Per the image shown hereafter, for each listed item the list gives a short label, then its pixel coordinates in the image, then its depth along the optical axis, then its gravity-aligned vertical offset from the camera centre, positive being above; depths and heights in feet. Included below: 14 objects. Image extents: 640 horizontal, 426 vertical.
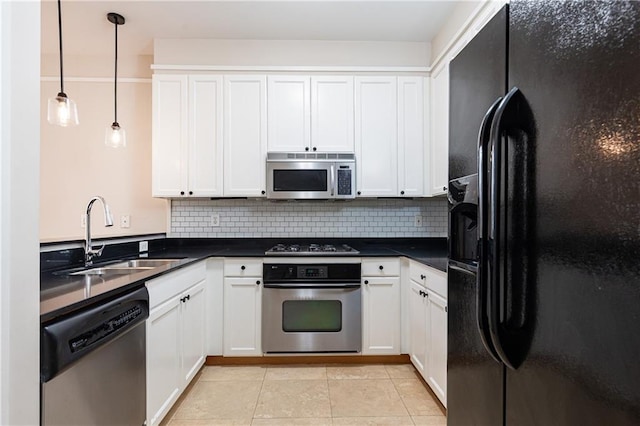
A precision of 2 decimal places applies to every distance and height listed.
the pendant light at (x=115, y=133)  8.04 +2.04
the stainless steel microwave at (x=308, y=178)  8.96 +1.01
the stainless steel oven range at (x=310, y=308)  8.18 -2.43
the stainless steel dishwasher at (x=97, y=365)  3.06 -1.77
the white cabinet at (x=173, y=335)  5.30 -2.38
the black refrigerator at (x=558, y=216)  1.56 -0.01
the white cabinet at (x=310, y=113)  9.19 +2.90
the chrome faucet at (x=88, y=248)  5.72 -0.63
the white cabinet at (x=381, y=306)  8.31 -2.40
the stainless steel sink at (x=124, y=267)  5.74 -1.09
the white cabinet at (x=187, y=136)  9.07 +2.22
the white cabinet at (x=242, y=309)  8.25 -2.47
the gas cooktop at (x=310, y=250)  8.31 -1.00
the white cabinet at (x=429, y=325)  6.14 -2.37
